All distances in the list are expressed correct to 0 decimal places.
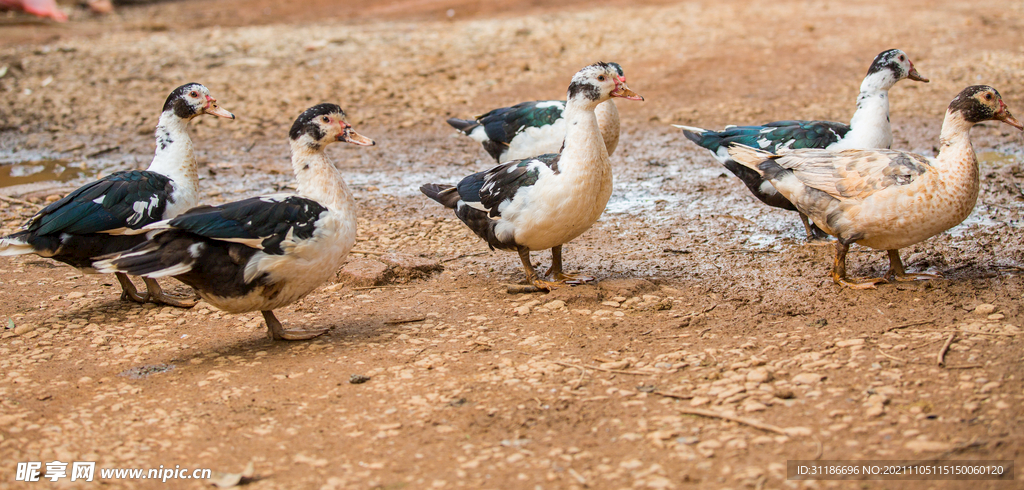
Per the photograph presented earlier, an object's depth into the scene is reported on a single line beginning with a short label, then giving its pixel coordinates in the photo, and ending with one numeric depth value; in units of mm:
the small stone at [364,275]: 5352
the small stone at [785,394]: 3533
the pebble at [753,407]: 3432
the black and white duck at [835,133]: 5785
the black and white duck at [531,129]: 6633
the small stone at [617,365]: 3951
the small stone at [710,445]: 3186
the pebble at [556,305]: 4797
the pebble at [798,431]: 3219
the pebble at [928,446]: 3025
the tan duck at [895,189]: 4508
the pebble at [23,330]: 4641
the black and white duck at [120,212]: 4707
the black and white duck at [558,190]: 4824
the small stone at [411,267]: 5441
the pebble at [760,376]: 3697
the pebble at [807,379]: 3639
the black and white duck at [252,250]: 4086
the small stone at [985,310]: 4219
